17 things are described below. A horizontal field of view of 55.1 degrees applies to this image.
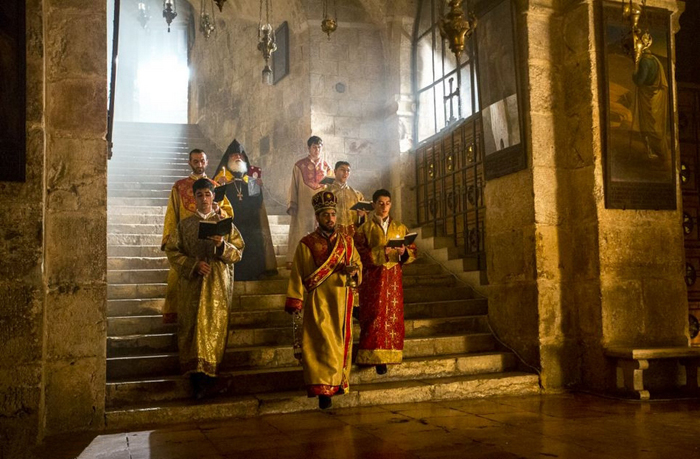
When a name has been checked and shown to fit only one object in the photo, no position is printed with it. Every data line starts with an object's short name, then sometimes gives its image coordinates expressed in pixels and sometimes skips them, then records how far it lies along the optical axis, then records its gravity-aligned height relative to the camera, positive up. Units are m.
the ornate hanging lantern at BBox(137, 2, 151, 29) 10.85 +4.36
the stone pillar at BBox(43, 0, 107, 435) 4.96 +0.51
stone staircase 5.38 -0.69
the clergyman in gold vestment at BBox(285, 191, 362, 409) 5.32 -0.17
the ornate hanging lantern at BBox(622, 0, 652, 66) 4.97 +1.77
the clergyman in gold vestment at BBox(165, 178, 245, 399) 5.37 -0.07
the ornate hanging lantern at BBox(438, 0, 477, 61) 4.24 +1.58
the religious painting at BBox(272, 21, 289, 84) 11.45 +3.90
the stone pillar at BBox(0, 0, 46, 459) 4.61 -0.07
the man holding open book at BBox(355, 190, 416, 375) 6.02 -0.09
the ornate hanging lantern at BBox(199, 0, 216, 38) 9.25 +3.51
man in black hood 7.46 +0.79
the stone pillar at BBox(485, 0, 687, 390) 6.15 +0.35
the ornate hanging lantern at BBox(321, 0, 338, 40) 8.31 +3.14
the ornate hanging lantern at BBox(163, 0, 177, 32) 8.11 +3.28
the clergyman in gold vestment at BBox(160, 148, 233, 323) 6.32 +0.71
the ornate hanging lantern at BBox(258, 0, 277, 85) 8.57 +3.03
